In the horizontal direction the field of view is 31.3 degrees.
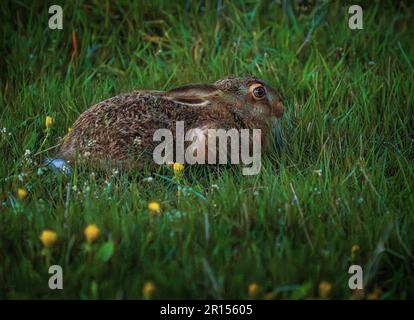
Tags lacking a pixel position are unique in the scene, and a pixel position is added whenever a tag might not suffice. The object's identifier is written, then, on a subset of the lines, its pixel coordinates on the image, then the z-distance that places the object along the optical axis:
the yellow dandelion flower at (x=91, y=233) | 3.63
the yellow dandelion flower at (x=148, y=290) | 3.33
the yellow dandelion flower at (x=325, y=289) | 3.38
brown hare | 4.70
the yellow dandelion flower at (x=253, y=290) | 3.37
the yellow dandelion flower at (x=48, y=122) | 5.08
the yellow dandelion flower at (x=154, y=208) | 4.00
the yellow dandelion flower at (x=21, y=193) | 4.18
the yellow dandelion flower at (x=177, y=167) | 4.56
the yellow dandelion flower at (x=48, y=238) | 3.61
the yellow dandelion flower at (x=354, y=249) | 3.68
